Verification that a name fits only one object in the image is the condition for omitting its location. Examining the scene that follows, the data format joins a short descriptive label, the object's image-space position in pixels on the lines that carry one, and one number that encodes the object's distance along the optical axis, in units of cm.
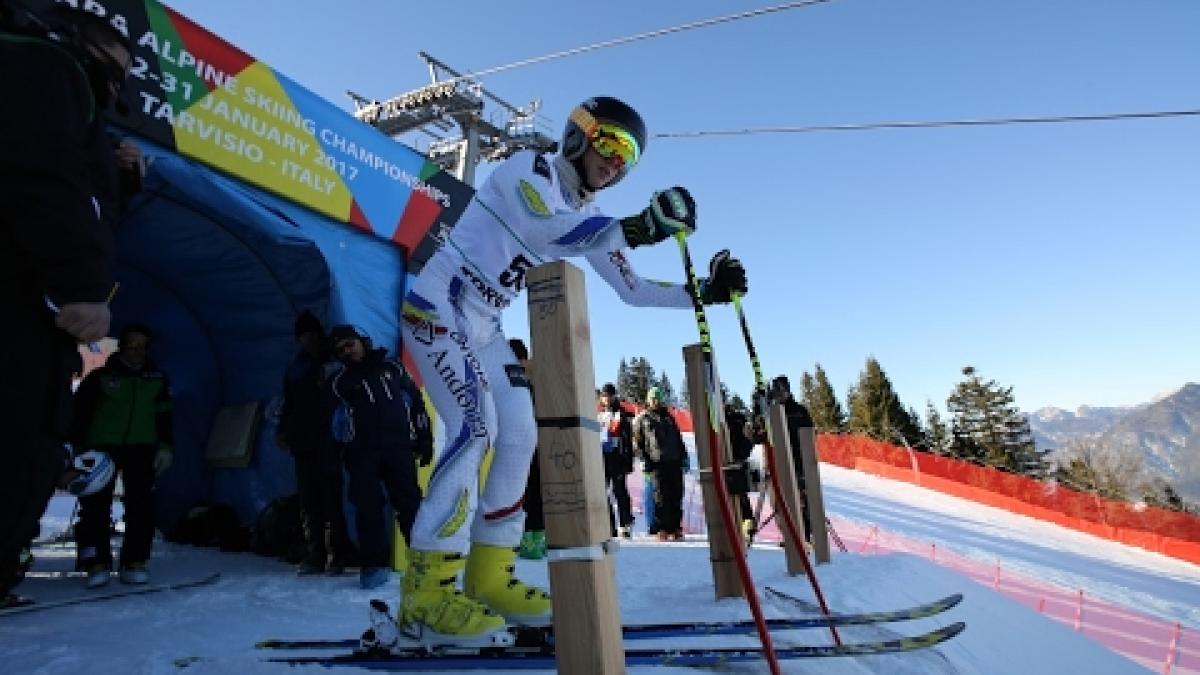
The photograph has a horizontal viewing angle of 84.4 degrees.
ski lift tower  2362
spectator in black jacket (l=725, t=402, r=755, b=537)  882
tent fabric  548
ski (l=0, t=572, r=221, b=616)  402
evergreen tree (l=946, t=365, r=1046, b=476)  5125
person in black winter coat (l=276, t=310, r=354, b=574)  559
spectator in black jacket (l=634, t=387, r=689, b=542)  892
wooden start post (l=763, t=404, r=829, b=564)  455
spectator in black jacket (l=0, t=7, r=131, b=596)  143
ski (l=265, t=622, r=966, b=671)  235
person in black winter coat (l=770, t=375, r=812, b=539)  821
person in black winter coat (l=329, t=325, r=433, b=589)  528
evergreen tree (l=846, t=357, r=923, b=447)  4997
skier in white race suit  261
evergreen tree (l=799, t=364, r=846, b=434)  5559
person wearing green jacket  500
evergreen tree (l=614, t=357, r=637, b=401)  7438
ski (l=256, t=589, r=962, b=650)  276
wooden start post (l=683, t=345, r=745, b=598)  372
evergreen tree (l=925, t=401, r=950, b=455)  5066
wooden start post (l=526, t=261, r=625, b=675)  171
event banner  481
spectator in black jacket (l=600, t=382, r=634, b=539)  958
